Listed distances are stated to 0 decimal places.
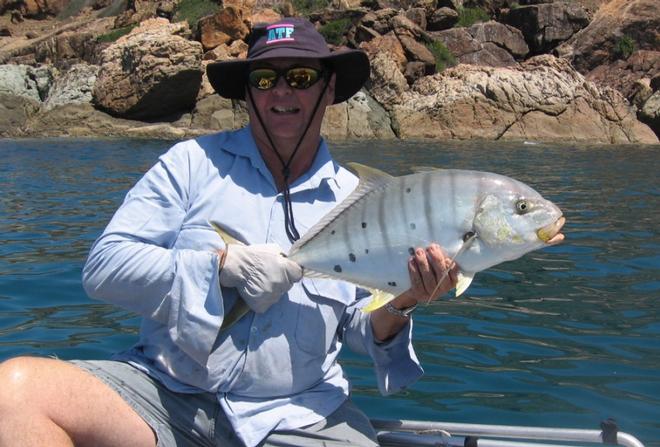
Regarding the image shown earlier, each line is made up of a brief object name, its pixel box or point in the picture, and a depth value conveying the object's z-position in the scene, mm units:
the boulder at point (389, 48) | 29500
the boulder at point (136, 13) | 40531
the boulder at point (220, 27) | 30125
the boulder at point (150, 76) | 25578
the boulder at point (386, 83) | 28109
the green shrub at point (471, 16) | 36416
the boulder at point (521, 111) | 26688
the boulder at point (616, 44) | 32938
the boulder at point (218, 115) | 25734
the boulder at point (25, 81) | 28922
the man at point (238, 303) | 2721
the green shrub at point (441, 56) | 31328
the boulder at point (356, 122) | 26156
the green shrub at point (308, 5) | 38969
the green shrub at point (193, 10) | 36391
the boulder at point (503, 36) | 33625
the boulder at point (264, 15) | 33062
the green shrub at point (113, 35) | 35812
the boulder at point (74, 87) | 26953
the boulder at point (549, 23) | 34688
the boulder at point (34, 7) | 51831
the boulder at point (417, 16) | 34375
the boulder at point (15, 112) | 25781
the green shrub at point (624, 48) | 33438
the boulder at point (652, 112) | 27219
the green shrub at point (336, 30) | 32062
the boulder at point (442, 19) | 34906
